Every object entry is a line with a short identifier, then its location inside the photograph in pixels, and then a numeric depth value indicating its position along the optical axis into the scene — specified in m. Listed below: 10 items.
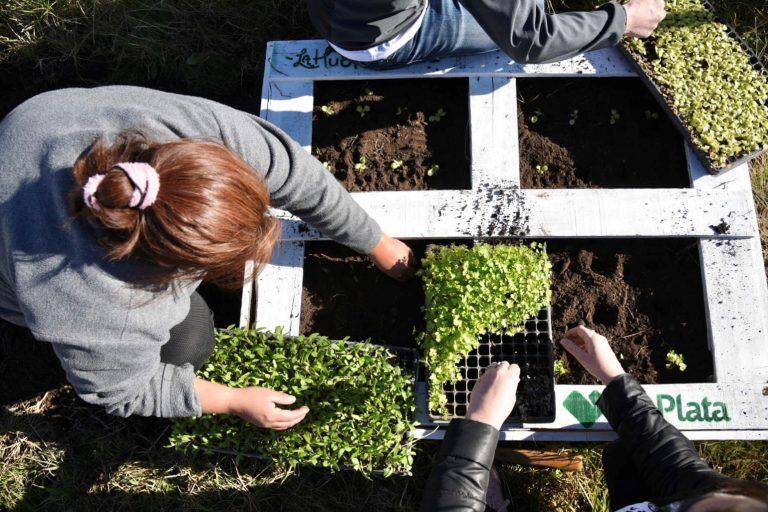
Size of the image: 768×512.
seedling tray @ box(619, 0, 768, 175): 2.56
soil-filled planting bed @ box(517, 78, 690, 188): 2.67
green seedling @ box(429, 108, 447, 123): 2.77
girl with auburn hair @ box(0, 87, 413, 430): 1.39
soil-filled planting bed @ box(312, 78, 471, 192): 2.72
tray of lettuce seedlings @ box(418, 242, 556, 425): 2.33
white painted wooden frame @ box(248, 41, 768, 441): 2.44
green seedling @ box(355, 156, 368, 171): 2.73
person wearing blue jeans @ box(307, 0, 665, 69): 2.11
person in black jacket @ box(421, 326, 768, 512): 2.02
